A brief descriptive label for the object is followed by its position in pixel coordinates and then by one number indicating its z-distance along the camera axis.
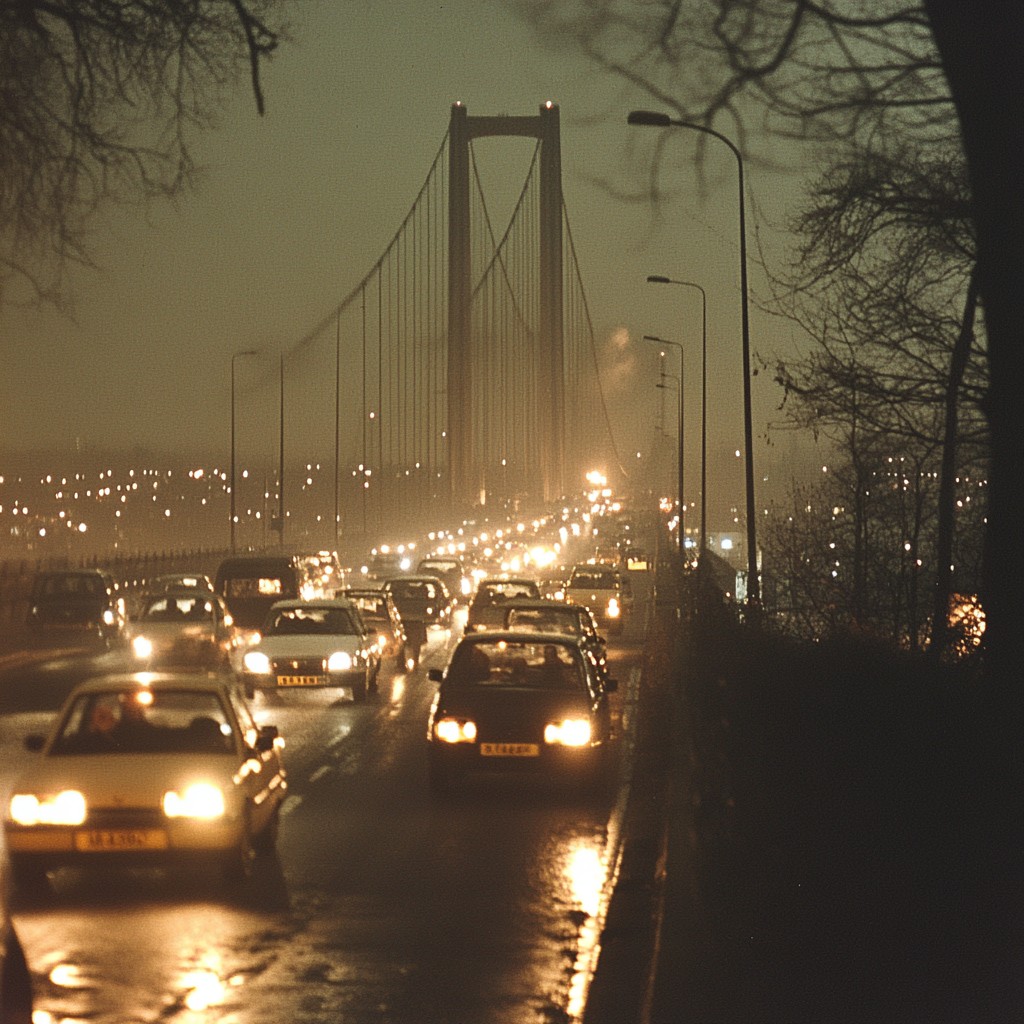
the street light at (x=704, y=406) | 53.06
